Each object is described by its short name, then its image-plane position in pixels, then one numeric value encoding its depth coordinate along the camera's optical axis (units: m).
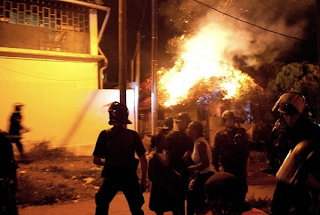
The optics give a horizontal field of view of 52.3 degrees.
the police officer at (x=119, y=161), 4.03
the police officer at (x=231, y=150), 4.51
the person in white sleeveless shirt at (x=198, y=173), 4.30
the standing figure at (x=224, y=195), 2.56
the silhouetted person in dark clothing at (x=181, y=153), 4.52
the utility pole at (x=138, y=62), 14.39
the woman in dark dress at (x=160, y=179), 4.16
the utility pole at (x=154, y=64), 8.81
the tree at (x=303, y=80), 14.56
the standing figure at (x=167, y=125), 5.00
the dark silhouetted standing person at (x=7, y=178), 3.64
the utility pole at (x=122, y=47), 7.36
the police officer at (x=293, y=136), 3.22
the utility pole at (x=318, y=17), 5.22
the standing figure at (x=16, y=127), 8.69
